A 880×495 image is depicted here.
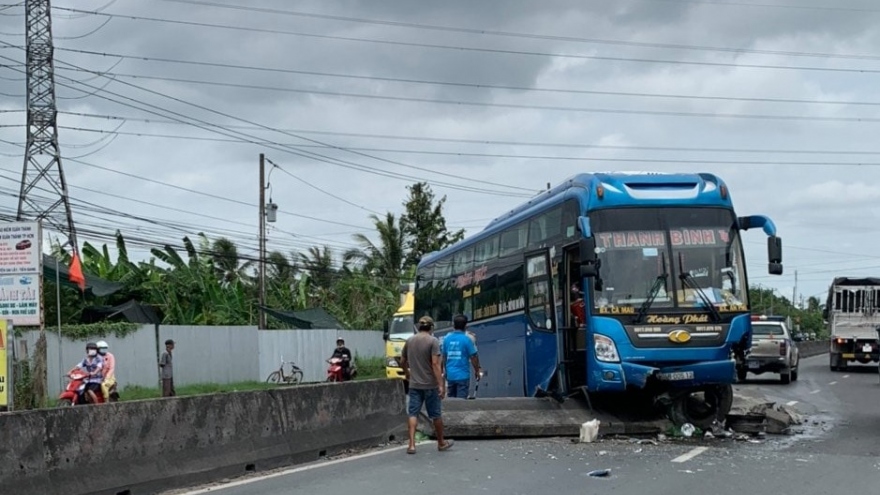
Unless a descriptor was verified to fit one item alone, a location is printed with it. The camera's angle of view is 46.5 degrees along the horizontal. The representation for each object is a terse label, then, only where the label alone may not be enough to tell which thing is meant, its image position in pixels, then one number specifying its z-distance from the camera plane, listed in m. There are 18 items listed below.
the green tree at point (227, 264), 49.88
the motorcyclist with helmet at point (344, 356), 29.40
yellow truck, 29.53
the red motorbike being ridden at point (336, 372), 29.17
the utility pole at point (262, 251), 40.47
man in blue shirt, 15.69
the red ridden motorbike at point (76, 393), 19.19
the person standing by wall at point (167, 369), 24.75
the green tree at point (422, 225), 59.34
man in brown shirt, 12.92
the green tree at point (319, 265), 54.16
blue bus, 14.17
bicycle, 38.47
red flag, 24.56
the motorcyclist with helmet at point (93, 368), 19.31
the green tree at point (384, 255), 56.06
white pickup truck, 28.55
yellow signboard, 16.22
